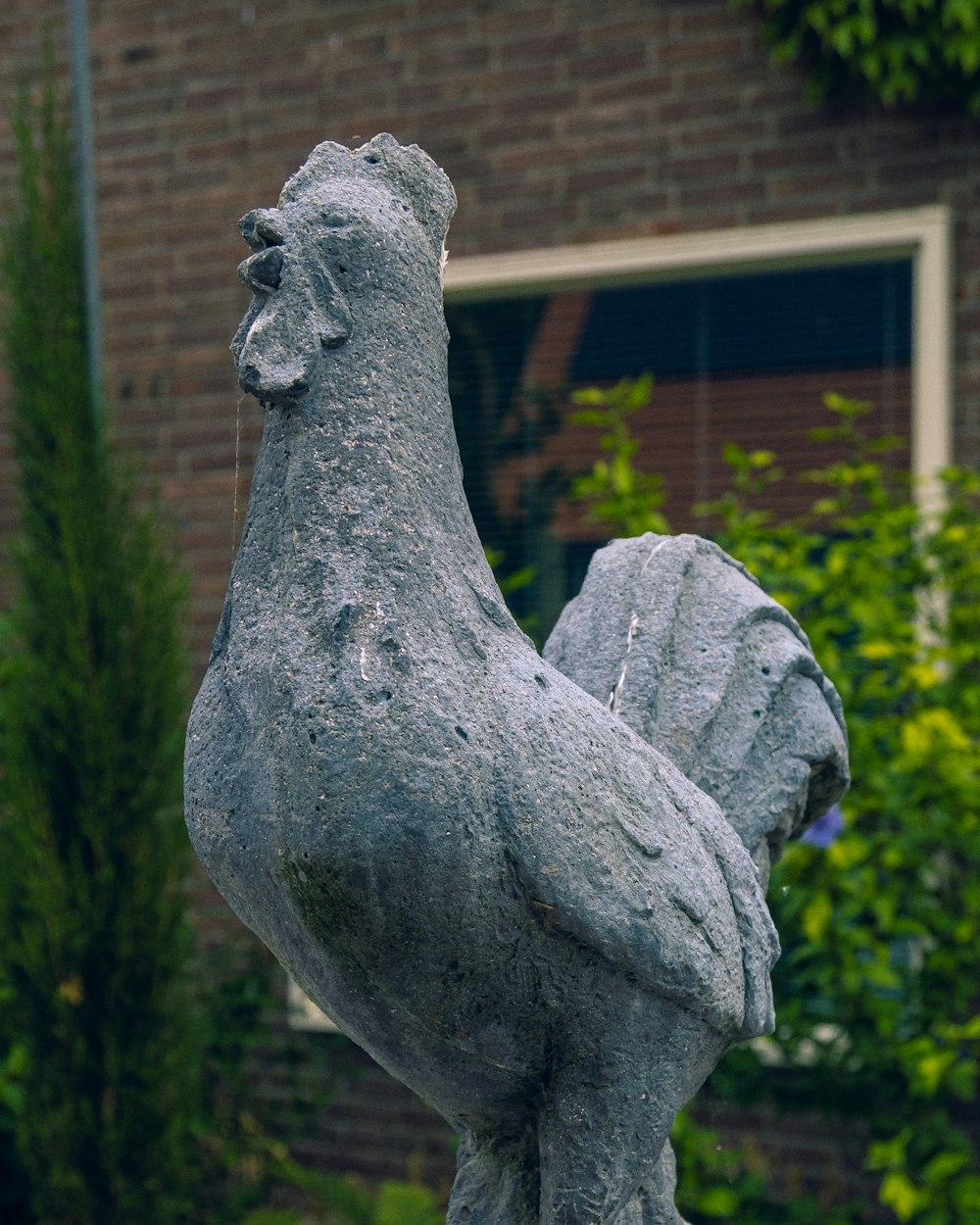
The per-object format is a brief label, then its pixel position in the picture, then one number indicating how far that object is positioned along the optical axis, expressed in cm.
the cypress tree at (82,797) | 405
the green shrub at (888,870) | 360
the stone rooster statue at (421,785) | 140
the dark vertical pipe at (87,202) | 428
